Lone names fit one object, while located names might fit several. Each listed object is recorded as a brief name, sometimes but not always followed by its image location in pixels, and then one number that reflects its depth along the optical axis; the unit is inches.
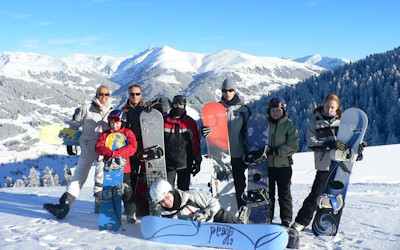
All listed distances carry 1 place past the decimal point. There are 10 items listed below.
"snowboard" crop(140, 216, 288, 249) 139.2
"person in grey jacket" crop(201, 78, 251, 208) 187.2
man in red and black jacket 181.6
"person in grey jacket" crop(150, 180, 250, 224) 151.8
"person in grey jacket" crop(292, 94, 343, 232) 166.4
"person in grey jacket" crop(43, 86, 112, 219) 189.2
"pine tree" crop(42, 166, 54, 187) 1970.1
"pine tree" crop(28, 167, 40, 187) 1939.6
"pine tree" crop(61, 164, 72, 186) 1620.8
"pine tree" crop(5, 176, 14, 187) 2390.7
